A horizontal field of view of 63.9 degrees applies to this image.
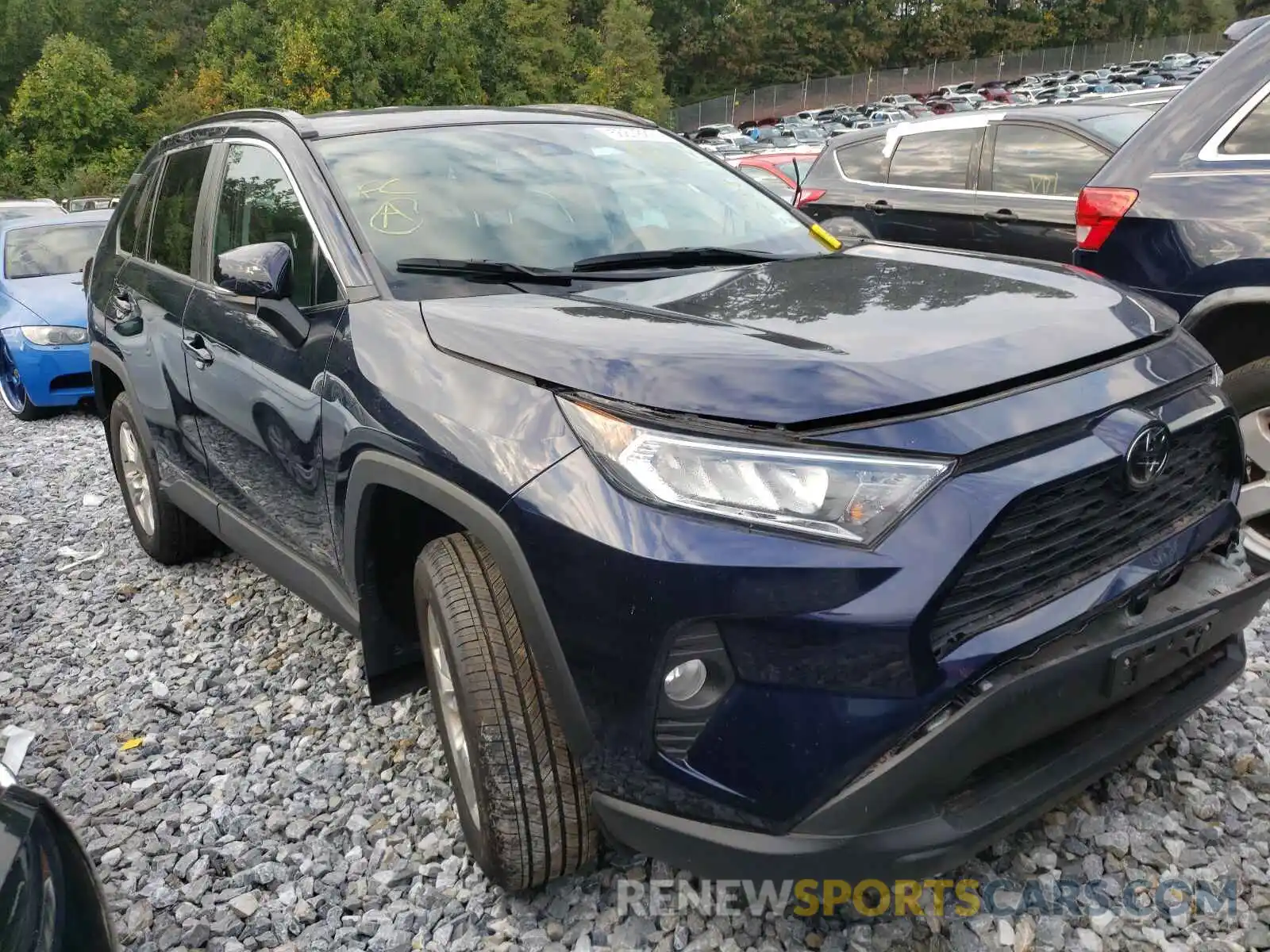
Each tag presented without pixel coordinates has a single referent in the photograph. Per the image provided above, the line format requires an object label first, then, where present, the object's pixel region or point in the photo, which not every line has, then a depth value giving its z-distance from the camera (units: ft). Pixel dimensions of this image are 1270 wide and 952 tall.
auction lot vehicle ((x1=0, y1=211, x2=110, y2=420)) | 25.14
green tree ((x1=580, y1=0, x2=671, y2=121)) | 159.94
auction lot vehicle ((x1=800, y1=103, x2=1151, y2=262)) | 18.45
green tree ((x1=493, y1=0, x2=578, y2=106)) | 127.03
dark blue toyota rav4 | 5.57
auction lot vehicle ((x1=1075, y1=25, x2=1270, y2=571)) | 11.02
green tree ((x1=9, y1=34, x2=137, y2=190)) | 106.22
